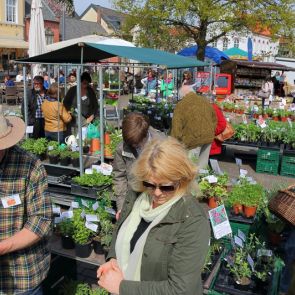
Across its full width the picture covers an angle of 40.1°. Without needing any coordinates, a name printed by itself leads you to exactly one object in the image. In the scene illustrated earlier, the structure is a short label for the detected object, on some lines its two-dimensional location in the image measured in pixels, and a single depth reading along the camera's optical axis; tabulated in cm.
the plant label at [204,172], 493
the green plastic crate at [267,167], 757
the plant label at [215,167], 498
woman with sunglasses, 167
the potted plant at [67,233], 339
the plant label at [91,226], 332
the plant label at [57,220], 356
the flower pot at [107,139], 603
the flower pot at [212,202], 478
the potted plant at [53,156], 554
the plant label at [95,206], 354
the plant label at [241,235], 314
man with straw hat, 204
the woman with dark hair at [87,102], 680
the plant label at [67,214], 352
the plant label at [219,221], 292
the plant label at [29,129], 600
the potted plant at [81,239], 330
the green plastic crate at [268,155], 750
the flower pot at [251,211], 392
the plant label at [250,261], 281
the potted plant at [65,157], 545
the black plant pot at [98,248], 338
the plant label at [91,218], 335
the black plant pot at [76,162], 540
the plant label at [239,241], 304
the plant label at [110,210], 361
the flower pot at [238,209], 400
